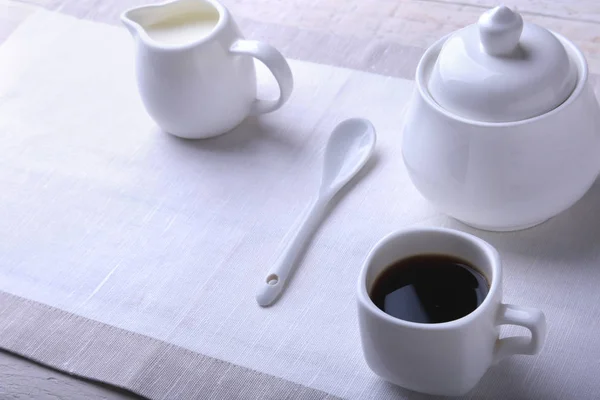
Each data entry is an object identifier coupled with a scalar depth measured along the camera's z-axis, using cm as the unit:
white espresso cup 72
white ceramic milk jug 89
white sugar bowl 77
